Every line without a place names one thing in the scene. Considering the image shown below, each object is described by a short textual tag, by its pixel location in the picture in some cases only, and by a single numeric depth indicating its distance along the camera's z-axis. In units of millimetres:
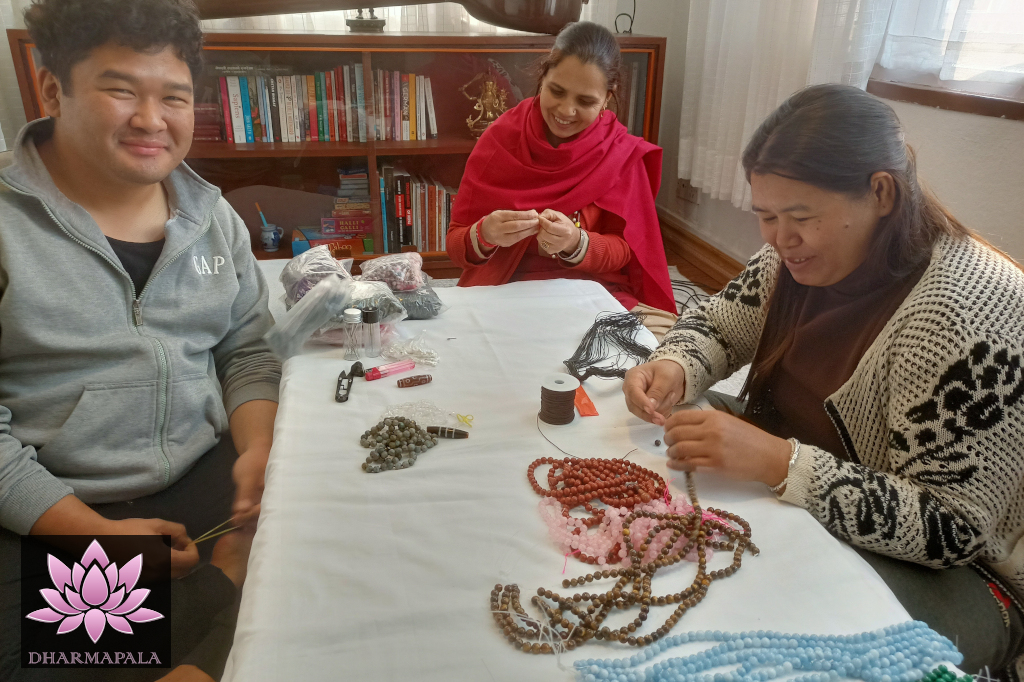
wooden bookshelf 2617
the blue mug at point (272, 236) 2721
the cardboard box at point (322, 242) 2834
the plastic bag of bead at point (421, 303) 1351
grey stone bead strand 920
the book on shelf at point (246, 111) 2664
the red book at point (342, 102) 2740
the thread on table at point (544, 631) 662
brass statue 2883
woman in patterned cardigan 825
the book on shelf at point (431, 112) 2855
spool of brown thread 1000
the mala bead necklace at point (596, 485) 853
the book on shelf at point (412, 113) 2836
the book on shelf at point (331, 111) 2738
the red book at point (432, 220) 2982
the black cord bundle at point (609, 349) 1179
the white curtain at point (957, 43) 1604
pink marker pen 1137
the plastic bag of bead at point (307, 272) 1297
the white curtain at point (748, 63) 1996
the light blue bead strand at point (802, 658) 639
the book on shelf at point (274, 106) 2703
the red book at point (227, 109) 2645
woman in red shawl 1725
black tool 1073
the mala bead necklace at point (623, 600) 676
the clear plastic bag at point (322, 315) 1194
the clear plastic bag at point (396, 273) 1378
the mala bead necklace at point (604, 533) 781
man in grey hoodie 925
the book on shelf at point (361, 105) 2762
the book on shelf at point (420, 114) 2847
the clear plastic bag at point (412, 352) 1200
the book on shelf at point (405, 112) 2828
